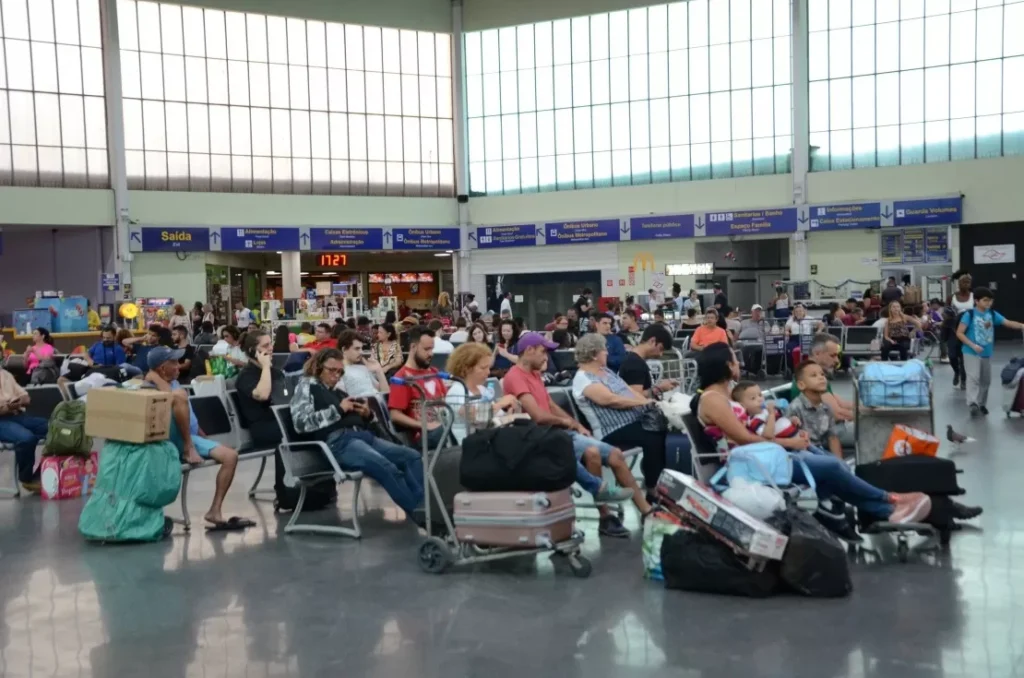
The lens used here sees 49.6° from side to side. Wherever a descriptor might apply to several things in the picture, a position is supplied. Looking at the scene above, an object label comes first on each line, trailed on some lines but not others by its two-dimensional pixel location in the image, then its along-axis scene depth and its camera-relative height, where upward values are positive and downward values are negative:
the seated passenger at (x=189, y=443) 7.94 -1.08
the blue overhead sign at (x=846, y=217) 29.64 +1.71
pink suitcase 6.20 -1.30
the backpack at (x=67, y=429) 9.38 -1.11
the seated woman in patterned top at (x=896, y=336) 17.41 -0.91
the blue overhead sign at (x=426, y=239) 34.75 +1.63
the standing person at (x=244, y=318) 29.79 -0.63
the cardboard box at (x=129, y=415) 7.36 -0.79
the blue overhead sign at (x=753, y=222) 30.95 +1.70
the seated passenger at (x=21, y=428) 9.73 -1.14
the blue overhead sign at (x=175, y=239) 31.56 +1.66
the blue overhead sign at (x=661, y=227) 32.31 +1.69
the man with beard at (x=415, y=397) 7.80 -0.76
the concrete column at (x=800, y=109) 30.86 +4.84
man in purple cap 7.32 -0.93
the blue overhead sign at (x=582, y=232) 33.47 +1.66
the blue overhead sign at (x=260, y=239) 32.53 +1.65
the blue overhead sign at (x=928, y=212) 28.80 +1.72
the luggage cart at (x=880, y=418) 7.69 -0.97
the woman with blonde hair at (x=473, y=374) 7.23 -0.56
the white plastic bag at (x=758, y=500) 5.83 -1.16
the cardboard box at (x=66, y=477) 9.53 -1.54
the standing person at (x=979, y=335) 12.55 -0.66
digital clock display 35.22 +1.03
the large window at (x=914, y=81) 28.52 +5.29
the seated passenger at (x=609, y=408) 7.86 -0.87
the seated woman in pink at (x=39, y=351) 14.45 -0.68
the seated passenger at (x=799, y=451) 6.52 -1.03
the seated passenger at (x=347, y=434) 7.43 -0.98
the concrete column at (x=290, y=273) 34.38 +0.65
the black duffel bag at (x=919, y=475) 6.66 -1.19
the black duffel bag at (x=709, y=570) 5.65 -1.48
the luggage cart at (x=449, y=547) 6.26 -1.49
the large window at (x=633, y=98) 32.03 +5.75
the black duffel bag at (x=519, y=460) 6.21 -0.97
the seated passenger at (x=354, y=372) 8.56 -0.63
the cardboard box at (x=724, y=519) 5.54 -1.20
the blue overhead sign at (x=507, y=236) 34.66 +1.65
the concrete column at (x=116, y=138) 31.11 +4.53
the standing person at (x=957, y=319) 13.44 -0.64
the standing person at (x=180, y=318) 24.40 -0.50
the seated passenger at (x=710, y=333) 15.30 -0.69
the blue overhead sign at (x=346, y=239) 33.81 +1.64
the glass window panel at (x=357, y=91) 35.16 +6.38
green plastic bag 7.51 -1.33
